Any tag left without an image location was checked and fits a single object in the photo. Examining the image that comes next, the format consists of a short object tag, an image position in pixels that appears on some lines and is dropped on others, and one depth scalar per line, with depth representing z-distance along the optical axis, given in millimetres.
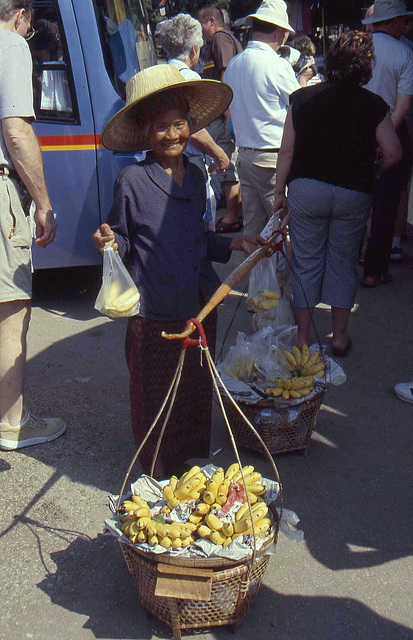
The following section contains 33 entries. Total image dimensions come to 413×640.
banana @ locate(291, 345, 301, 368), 3690
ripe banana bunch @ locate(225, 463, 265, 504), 2615
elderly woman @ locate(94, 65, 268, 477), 2795
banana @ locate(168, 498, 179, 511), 2531
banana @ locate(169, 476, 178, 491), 2631
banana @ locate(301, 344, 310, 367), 3674
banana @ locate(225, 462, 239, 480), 2642
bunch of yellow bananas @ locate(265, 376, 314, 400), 3410
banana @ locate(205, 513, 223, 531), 2402
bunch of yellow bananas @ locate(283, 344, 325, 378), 3588
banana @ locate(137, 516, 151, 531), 2361
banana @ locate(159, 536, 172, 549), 2314
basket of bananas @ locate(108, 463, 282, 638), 2271
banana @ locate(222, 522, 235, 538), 2391
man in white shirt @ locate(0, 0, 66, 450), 3082
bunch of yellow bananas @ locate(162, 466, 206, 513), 2551
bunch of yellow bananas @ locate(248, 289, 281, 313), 3664
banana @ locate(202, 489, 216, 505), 2518
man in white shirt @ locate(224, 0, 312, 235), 4891
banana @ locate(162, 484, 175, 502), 2561
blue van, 4867
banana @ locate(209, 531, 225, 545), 2365
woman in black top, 4020
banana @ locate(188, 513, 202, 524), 2475
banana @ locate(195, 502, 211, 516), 2484
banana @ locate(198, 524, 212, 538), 2391
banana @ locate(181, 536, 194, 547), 2344
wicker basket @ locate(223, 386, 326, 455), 3400
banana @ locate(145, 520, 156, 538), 2338
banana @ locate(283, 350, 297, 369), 3688
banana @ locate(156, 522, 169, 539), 2344
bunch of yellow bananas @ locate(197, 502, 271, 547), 2381
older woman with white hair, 4914
